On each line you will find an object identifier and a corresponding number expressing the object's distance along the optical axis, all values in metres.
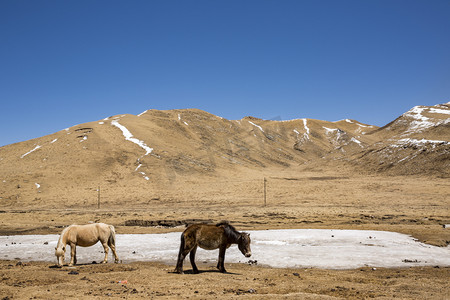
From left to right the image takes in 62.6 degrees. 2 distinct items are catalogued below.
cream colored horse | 15.30
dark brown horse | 13.55
